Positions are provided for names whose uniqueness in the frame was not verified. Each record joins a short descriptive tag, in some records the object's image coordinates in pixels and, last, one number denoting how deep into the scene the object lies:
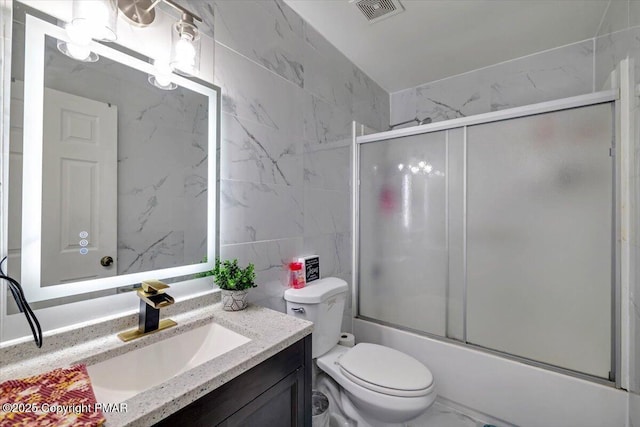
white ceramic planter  1.12
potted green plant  1.12
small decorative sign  1.59
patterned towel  0.50
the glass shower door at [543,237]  1.38
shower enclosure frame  1.32
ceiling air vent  1.52
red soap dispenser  1.53
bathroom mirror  0.75
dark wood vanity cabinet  0.65
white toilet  1.24
